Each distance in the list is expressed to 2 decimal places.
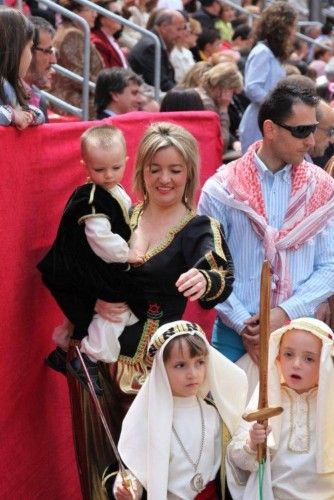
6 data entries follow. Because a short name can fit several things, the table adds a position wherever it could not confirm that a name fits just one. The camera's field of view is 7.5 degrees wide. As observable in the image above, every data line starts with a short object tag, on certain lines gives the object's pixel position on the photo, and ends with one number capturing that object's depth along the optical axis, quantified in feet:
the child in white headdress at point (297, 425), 31.44
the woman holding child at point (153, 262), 32.40
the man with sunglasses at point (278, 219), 36.48
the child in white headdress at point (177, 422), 30.45
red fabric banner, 32.94
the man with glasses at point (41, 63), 44.68
